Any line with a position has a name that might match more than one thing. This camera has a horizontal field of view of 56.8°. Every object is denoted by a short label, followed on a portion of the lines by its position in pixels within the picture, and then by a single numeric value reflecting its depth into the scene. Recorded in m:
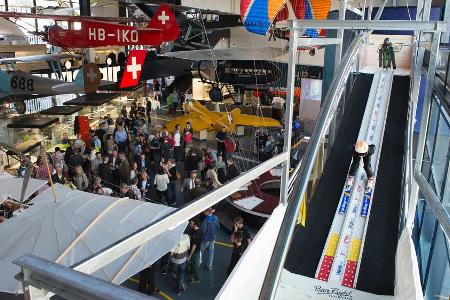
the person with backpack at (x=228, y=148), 12.61
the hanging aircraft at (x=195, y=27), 20.29
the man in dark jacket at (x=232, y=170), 9.82
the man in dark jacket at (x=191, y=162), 11.38
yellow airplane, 16.42
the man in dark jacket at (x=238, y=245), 6.43
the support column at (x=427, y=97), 4.08
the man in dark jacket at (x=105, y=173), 10.00
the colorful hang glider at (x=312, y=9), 9.62
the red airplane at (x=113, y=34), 13.64
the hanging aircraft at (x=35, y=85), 15.38
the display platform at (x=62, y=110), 16.13
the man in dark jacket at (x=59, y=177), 9.20
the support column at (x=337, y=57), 5.75
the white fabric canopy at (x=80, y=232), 4.80
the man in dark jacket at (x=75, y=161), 10.38
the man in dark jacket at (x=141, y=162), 11.35
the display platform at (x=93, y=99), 17.59
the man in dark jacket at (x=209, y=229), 6.86
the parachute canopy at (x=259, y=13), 7.75
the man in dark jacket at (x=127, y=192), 8.32
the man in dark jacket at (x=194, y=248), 6.84
